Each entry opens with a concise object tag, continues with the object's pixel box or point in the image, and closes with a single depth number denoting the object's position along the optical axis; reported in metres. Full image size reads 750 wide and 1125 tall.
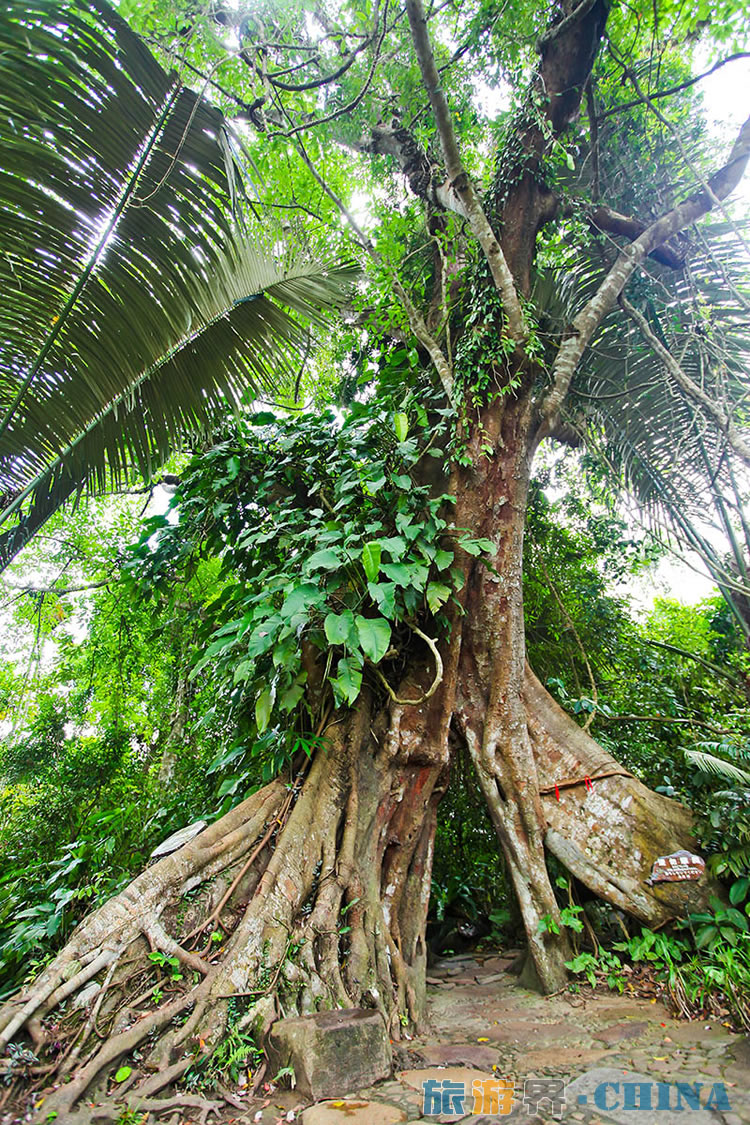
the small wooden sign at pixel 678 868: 3.27
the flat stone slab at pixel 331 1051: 2.00
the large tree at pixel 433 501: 2.70
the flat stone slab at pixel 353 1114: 1.79
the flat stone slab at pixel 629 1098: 1.91
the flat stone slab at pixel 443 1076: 2.16
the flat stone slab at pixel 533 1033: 2.70
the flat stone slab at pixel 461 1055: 2.45
